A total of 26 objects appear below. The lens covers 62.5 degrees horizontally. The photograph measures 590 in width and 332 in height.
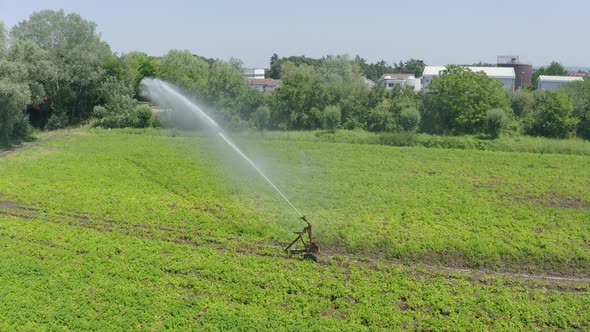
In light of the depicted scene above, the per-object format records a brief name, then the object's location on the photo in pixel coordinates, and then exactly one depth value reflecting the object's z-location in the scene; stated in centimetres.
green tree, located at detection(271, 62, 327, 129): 5384
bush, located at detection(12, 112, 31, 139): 4216
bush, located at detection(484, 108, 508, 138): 4575
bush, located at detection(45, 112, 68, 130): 5150
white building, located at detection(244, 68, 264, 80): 15852
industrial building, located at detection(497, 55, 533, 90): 11413
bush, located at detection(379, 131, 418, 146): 4288
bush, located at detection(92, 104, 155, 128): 5181
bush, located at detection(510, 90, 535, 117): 5850
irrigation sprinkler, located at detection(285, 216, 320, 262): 1753
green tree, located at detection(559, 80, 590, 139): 4909
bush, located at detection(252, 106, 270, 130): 5162
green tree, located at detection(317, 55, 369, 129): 5581
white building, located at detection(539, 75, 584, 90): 9744
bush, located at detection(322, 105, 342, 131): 5056
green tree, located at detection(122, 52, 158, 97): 7075
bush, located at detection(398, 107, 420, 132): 4934
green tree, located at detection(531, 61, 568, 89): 11619
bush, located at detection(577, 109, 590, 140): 4894
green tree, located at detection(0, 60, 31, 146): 3747
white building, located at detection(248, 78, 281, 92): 11038
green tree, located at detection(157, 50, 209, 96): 5388
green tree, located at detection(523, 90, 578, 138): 4778
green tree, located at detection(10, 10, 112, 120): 5041
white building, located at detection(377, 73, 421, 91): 11412
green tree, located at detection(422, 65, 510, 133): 4956
